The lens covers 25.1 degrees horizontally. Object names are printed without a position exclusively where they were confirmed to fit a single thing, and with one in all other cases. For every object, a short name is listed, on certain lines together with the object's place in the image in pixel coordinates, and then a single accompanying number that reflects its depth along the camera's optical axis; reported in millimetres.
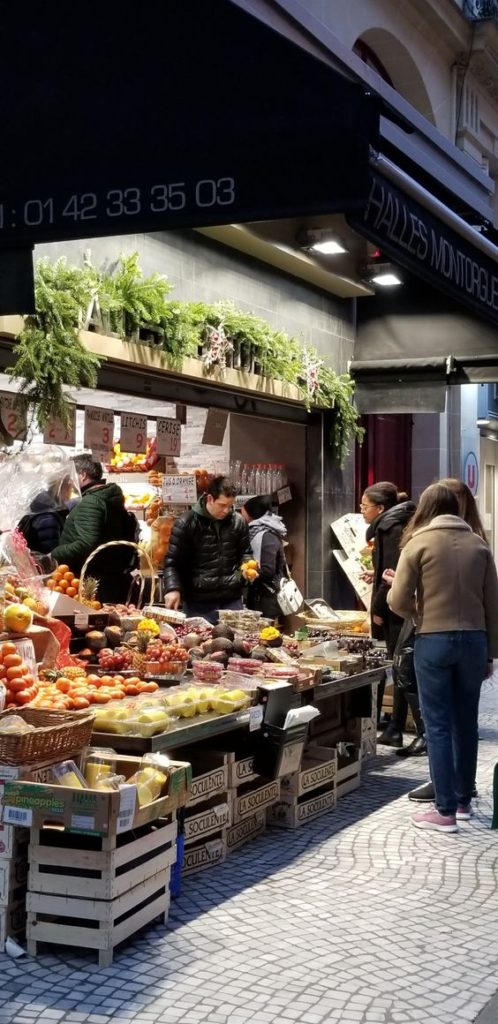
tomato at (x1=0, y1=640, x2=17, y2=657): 5398
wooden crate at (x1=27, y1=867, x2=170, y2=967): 4270
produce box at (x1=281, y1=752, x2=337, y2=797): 6363
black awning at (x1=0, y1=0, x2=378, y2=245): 4133
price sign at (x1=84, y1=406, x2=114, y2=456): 8141
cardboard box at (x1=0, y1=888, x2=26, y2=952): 4387
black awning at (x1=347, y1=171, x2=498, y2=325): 4578
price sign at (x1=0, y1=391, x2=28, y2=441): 7082
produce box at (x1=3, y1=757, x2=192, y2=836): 4246
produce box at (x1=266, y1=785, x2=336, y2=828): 6352
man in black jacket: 8578
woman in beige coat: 6211
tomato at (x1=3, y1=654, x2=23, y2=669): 5355
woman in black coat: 8734
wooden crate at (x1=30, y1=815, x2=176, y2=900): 4289
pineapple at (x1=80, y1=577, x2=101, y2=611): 7168
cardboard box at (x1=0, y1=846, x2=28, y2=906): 4383
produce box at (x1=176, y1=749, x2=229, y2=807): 5434
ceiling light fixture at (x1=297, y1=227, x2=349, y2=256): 10188
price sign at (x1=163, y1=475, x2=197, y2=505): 10312
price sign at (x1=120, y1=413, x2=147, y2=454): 8672
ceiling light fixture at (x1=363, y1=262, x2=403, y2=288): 11492
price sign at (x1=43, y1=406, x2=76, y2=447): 7320
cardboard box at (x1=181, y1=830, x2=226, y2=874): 5438
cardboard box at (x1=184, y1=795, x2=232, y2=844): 5418
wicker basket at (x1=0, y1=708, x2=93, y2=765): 4414
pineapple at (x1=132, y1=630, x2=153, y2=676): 6383
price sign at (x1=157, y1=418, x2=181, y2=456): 9227
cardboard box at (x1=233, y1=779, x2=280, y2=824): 5875
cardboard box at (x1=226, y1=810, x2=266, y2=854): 5859
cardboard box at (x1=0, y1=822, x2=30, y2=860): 4398
